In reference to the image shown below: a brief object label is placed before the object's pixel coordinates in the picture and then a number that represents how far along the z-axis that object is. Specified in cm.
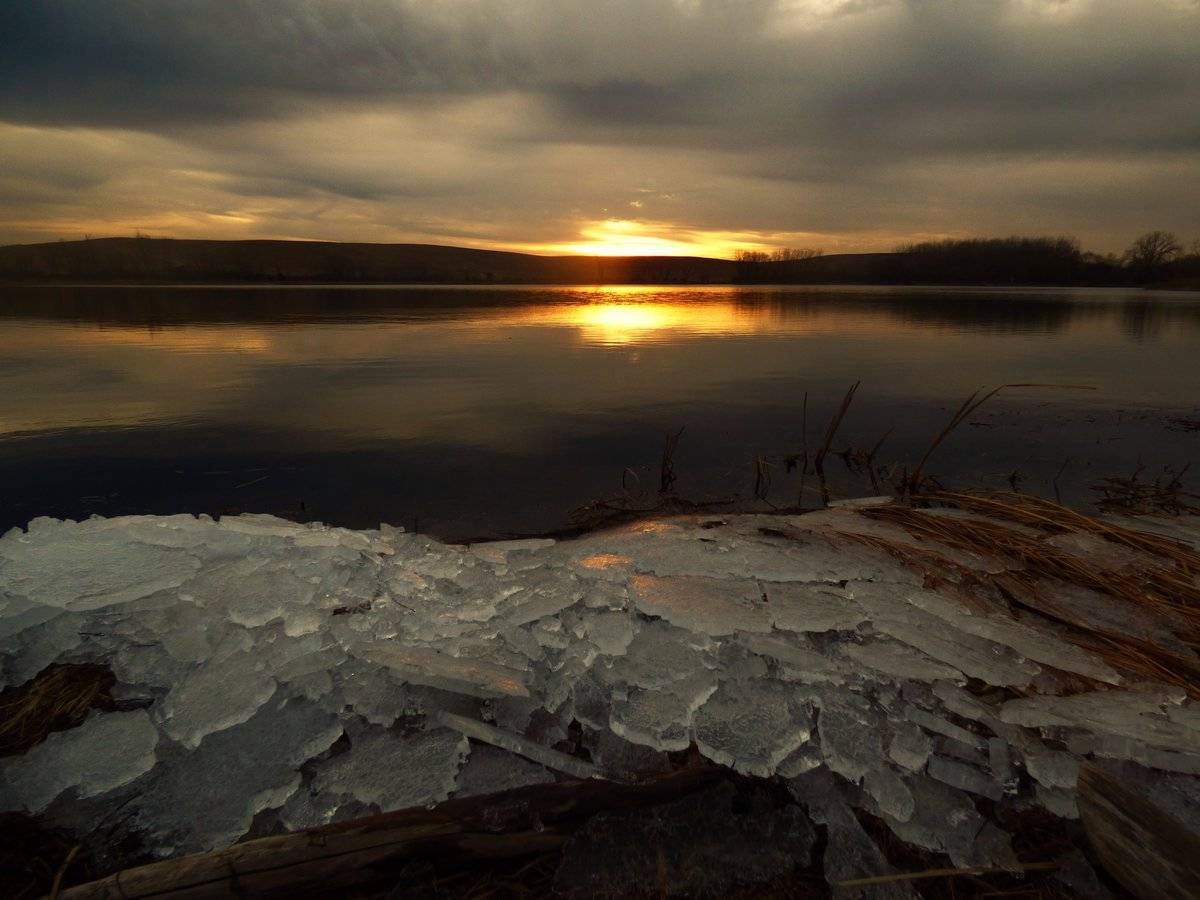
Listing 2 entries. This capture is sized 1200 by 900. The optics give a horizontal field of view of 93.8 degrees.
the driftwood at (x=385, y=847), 150
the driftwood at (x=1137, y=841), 147
